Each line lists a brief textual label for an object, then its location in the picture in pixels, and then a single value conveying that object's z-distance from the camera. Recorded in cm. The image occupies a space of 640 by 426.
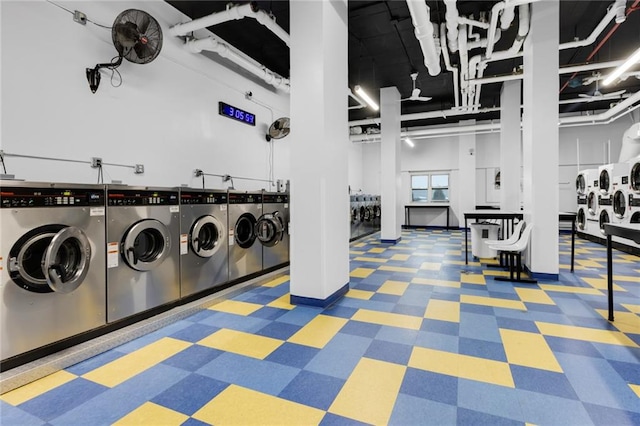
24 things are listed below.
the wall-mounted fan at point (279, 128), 673
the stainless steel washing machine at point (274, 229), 488
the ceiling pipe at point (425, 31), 369
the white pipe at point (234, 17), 401
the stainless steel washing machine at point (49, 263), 222
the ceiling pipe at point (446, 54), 515
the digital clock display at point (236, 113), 562
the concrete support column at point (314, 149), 349
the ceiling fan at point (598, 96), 753
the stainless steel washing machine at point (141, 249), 287
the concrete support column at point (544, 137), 454
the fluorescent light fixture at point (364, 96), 579
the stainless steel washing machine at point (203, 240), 361
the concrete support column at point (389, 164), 843
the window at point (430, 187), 1272
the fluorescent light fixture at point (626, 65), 405
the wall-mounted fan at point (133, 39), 345
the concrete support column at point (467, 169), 1171
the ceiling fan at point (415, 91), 701
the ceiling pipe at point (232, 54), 476
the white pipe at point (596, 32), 426
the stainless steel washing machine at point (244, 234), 434
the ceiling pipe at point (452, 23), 395
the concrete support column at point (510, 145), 781
